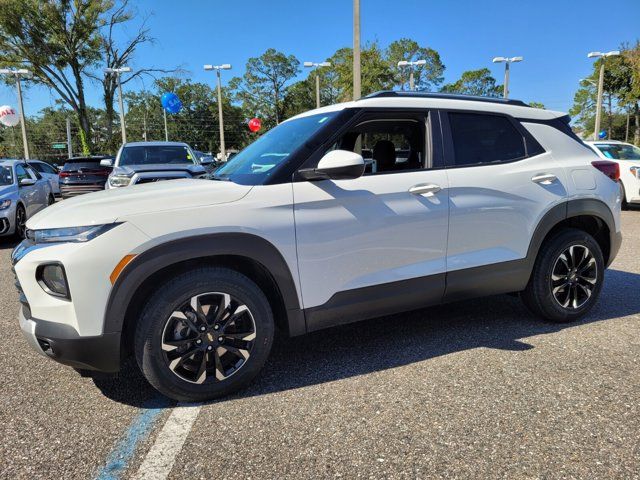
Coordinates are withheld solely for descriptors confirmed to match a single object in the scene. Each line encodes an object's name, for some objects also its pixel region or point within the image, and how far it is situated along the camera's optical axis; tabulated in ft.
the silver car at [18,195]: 28.73
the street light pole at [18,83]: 87.58
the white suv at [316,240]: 8.29
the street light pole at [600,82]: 81.01
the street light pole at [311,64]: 82.64
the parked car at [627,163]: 36.39
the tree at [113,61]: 95.96
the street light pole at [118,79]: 90.99
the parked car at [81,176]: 47.91
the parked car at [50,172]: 45.52
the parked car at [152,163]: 28.17
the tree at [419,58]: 165.48
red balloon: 91.30
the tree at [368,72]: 118.93
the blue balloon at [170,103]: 82.58
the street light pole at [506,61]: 89.66
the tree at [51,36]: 87.45
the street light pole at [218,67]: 94.11
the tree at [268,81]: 197.67
